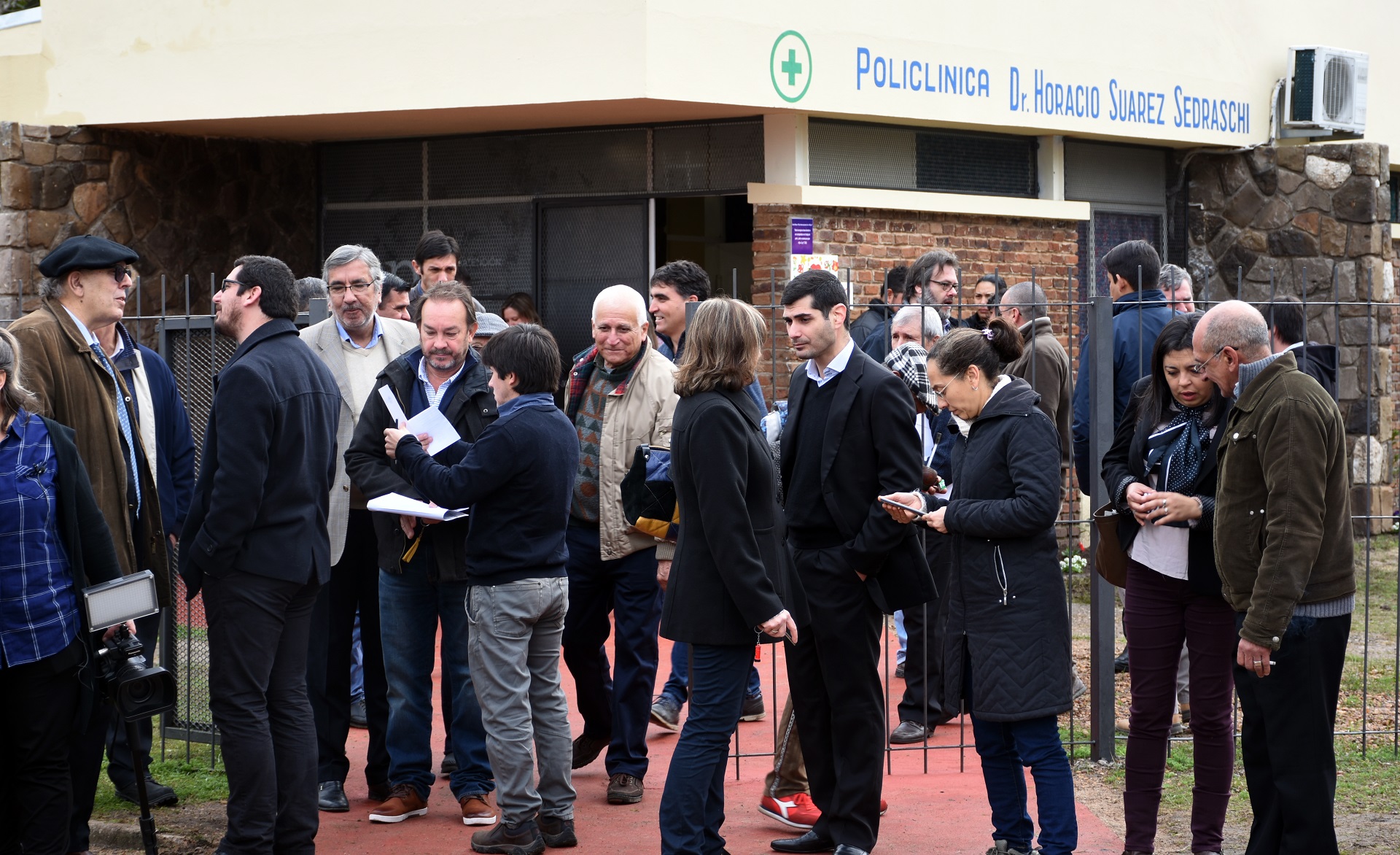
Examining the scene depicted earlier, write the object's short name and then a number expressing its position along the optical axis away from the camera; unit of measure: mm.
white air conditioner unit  14016
